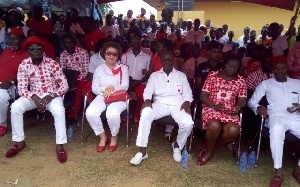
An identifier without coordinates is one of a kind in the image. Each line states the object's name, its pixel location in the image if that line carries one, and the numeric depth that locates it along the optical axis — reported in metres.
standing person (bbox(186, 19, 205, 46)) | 5.95
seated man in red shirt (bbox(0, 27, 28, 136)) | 3.17
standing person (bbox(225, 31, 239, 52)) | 6.95
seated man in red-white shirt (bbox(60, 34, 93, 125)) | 3.53
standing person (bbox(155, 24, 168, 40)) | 5.78
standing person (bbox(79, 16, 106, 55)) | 4.65
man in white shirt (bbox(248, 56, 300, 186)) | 2.53
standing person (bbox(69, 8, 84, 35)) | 5.40
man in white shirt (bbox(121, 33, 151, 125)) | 3.69
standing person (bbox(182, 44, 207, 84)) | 3.91
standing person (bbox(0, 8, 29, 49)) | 4.15
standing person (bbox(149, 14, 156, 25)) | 7.77
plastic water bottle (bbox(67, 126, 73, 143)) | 3.17
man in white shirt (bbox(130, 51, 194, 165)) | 2.78
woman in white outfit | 2.91
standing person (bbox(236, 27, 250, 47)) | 7.44
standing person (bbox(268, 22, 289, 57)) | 4.79
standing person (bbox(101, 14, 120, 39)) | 6.08
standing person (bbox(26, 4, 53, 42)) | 4.76
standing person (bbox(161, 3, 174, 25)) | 8.08
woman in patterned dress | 2.71
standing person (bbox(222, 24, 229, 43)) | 7.42
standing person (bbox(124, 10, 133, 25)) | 8.25
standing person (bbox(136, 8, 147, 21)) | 8.74
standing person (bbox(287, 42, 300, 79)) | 3.68
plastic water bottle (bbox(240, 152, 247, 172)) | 2.68
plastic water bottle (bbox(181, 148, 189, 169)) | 2.71
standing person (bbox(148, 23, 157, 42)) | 6.37
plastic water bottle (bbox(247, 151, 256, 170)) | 2.71
